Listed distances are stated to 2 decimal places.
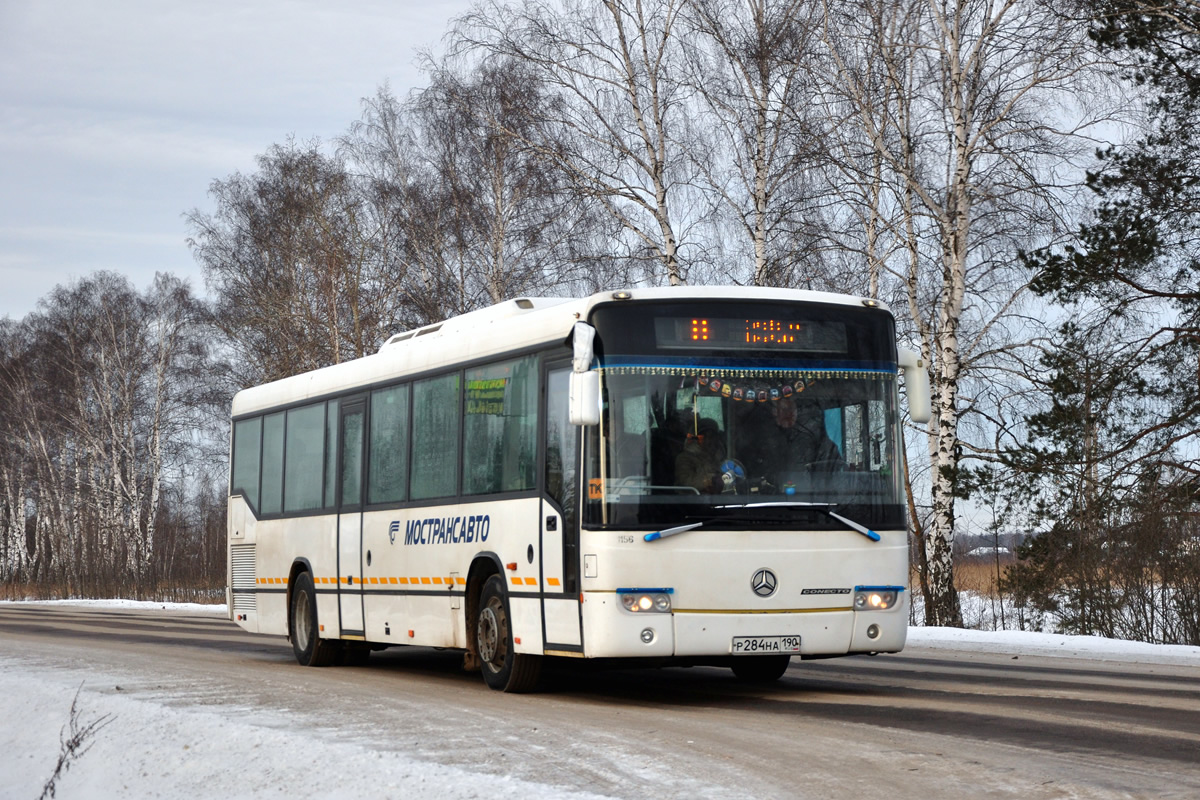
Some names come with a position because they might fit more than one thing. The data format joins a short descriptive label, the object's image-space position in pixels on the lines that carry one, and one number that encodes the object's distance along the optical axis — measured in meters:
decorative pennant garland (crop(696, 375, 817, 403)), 11.69
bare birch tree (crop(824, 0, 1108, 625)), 24.58
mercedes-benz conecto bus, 11.38
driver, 11.59
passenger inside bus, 11.45
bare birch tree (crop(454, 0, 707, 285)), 28.27
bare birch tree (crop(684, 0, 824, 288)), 26.53
